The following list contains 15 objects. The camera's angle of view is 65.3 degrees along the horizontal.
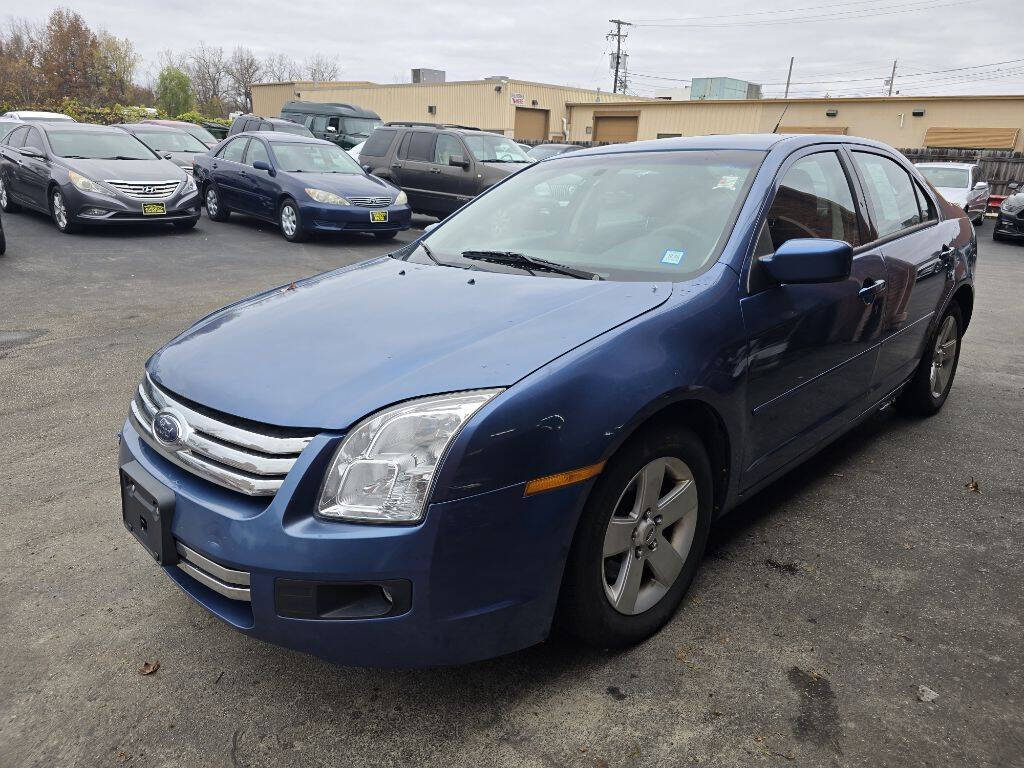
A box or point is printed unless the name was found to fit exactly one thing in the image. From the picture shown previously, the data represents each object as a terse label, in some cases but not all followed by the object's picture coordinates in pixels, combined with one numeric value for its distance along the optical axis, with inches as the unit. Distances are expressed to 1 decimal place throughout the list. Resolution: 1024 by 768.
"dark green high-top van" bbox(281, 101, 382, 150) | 898.1
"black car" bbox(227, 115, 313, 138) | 700.0
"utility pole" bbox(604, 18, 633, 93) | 2610.7
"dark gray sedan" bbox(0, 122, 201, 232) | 419.2
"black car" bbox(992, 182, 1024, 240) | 589.0
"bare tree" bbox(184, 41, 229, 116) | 3053.6
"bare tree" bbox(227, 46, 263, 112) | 3051.7
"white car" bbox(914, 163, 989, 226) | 631.2
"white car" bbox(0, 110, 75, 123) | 775.1
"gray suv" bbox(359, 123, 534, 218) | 517.0
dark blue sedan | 444.5
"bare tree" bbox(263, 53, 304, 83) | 3289.9
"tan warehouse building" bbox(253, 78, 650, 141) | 1531.7
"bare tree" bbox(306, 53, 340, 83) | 3380.9
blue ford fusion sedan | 77.9
